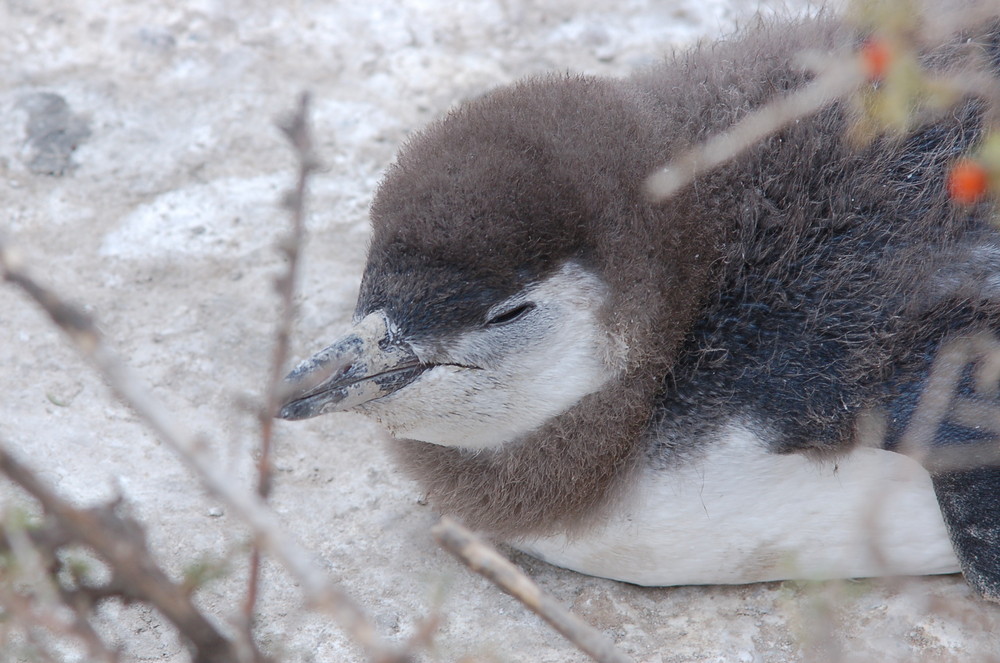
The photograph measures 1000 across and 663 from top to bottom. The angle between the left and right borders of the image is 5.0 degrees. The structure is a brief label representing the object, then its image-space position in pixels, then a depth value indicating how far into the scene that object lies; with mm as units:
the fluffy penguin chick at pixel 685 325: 3800
